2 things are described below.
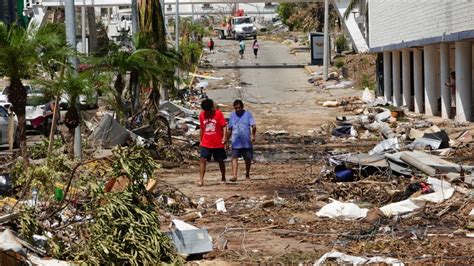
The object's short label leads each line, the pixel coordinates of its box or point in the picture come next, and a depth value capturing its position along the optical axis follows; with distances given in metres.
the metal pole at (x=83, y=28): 58.25
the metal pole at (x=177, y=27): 54.07
